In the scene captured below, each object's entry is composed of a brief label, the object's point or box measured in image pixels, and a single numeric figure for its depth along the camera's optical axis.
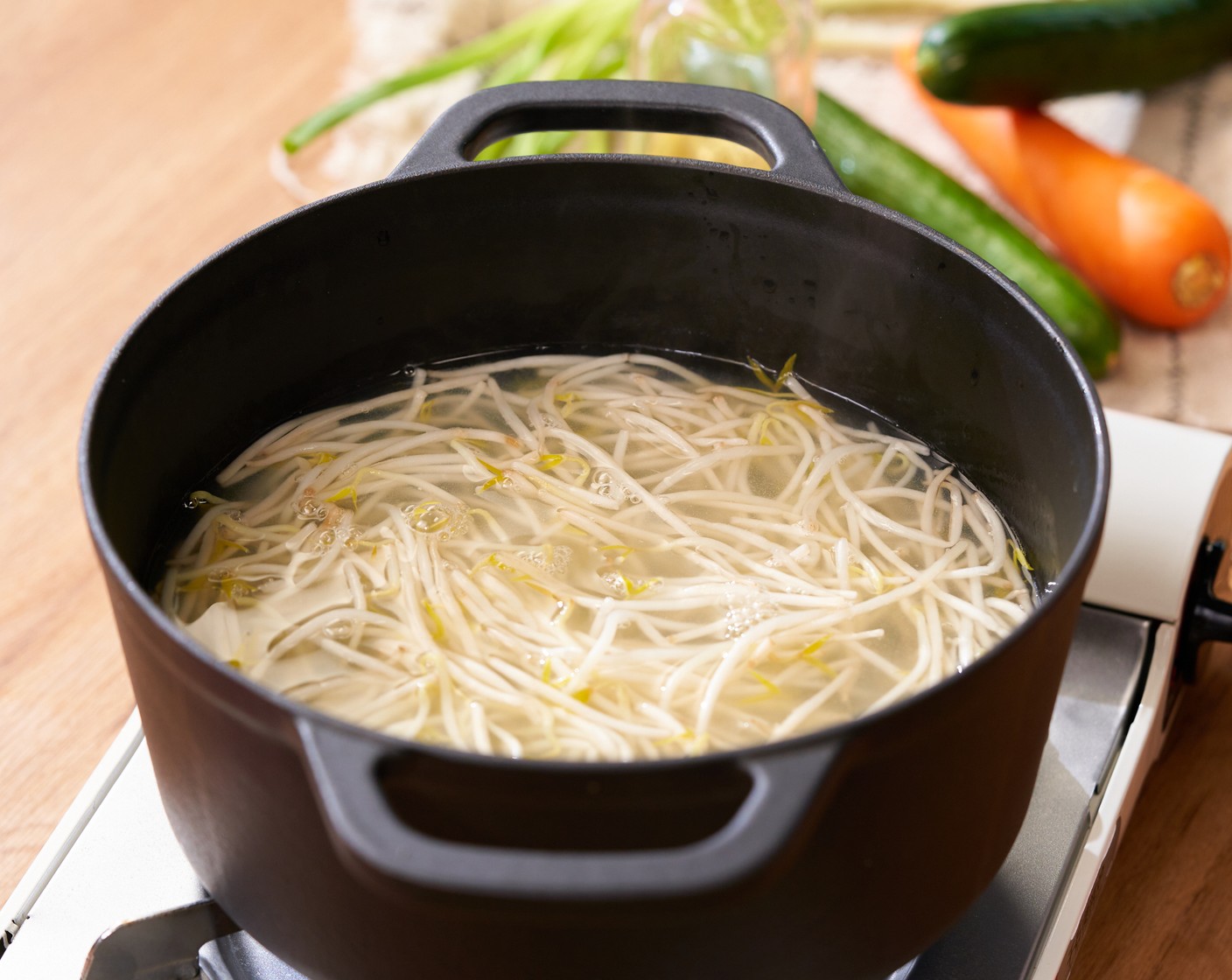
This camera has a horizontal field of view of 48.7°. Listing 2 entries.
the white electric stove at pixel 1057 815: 0.86
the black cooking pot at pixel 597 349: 0.57
